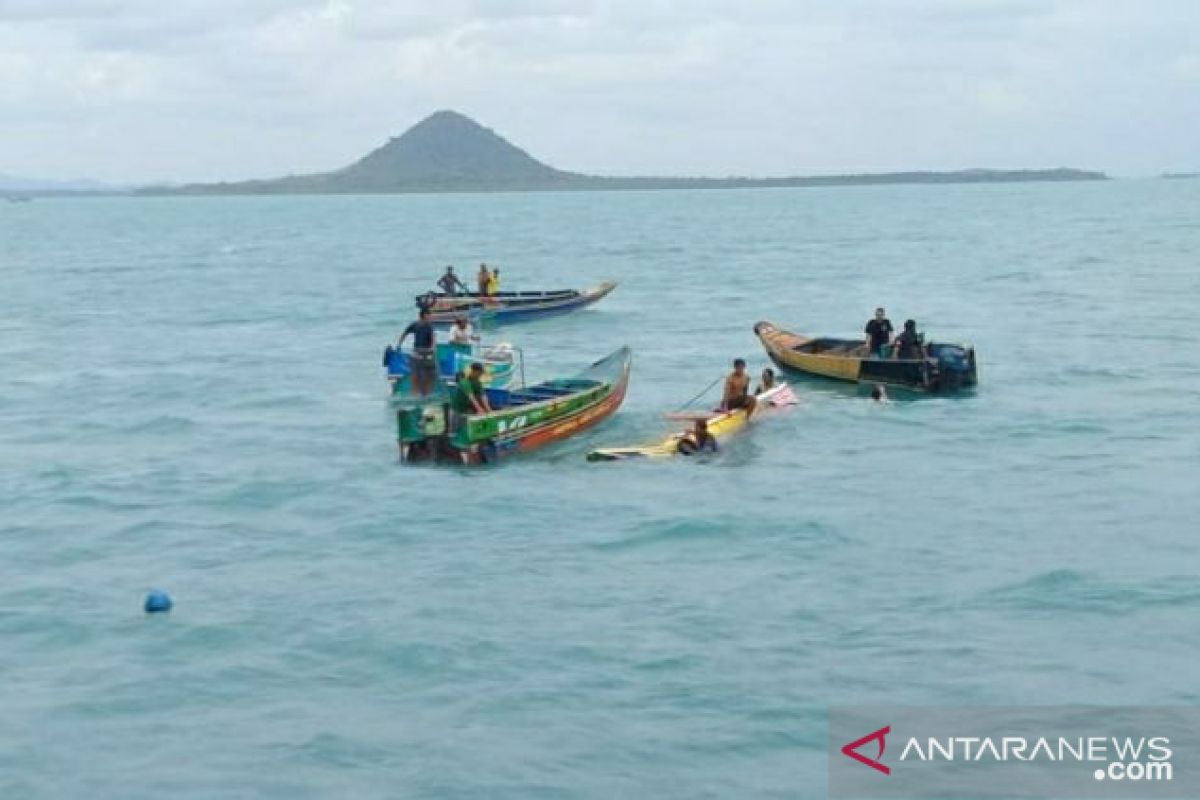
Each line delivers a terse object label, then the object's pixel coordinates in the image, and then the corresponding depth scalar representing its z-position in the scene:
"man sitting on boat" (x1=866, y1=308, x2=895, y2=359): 39.06
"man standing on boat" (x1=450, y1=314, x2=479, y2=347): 39.16
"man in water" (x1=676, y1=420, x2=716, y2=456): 30.50
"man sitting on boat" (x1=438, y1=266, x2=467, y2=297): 54.09
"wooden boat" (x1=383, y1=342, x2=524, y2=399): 38.25
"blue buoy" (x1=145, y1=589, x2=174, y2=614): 22.12
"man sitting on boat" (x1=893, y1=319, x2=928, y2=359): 38.22
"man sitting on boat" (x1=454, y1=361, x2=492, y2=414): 30.59
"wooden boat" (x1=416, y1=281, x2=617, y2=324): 53.00
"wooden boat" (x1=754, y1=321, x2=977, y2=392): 38.19
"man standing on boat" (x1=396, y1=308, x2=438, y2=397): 38.66
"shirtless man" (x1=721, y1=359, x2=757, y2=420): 32.53
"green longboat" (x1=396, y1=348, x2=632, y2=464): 30.52
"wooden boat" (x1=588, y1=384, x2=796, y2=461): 30.55
